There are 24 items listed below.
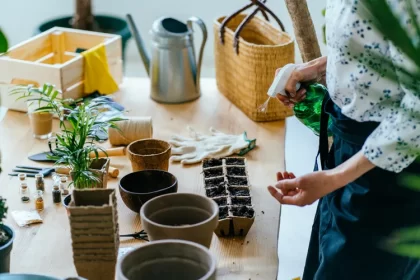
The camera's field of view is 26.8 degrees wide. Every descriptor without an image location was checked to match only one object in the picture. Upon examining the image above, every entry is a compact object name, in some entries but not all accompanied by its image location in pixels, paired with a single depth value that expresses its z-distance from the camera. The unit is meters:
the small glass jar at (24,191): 1.93
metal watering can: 2.42
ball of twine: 2.15
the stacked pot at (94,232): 1.48
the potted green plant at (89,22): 3.16
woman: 1.43
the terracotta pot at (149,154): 1.95
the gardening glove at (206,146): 2.12
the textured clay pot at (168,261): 1.43
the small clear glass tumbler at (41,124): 2.18
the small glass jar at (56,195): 1.91
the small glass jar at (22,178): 1.98
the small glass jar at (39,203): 1.88
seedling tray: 1.78
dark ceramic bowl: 1.81
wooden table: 1.71
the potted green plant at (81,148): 1.82
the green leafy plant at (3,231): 1.54
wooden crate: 2.32
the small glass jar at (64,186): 1.95
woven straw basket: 2.30
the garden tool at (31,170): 2.03
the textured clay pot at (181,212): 1.55
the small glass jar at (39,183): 1.95
